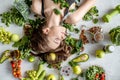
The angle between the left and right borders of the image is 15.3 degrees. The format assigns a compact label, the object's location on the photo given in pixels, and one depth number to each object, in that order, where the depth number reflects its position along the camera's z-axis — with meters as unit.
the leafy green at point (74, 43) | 1.89
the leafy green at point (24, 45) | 1.90
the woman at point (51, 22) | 1.75
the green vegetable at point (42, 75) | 1.91
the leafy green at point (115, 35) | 1.85
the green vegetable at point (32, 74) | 1.91
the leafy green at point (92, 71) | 1.89
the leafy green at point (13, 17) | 1.90
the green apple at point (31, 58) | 1.90
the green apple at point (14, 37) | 1.89
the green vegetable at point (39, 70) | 1.91
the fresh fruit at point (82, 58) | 1.89
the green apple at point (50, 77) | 1.91
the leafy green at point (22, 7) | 1.87
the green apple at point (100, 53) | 1.89
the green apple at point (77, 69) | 1.90
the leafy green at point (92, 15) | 1.88
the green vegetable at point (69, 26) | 1.85
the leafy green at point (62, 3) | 1.78
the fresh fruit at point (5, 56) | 1.92
